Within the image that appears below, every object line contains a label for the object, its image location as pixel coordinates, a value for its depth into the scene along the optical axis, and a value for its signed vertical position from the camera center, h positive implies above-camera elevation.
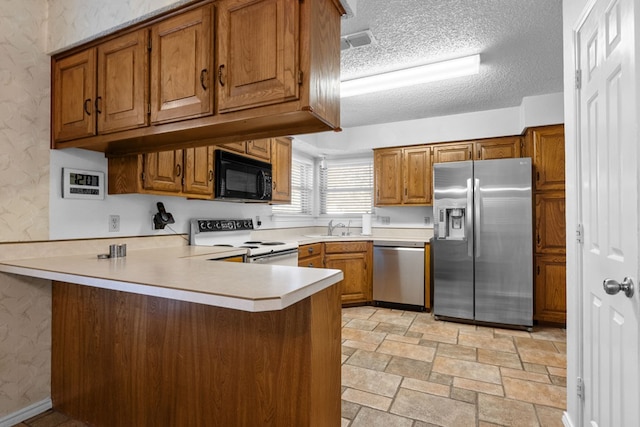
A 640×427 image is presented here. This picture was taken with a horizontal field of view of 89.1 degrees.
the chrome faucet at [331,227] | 4.95 -0.17
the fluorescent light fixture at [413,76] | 2.73 +1.26
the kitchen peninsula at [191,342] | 1.29 -0.61
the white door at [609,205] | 1.08 +0.04
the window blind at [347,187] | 5.10 +0.46
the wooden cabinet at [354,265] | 4.15 -0.64
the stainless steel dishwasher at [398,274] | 3.96 -0.73
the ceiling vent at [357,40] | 2.34 +1.30
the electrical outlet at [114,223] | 2.29 -0.05
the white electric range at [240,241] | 2.93 -0.25
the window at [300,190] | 4.82 +0.41
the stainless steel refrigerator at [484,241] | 3.41 -0.28
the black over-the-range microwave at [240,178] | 2.93 +0.37
